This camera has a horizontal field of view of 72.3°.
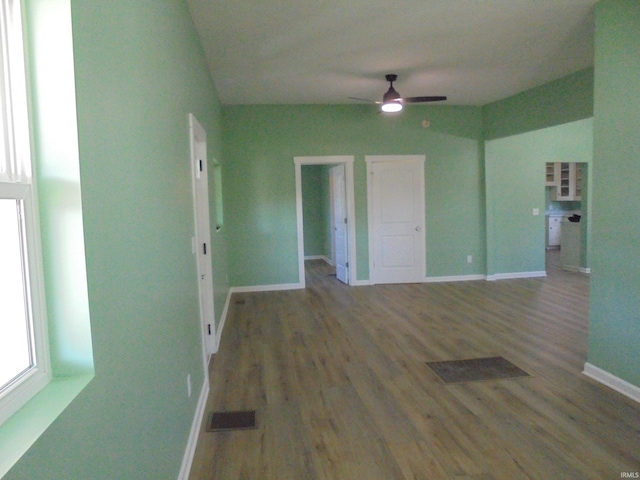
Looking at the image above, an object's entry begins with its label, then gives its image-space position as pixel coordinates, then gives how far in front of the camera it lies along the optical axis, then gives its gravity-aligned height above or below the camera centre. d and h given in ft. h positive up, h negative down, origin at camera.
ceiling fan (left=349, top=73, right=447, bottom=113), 16.89 +4.08
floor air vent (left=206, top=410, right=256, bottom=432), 8.91 -4.41
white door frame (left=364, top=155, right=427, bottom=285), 23.17 +0.58
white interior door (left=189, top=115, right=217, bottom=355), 12.89 -0.84
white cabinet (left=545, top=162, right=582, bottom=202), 35.55 +1.61
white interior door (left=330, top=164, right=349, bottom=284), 23.72 -0.76
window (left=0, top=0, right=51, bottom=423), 3.02 -0.21
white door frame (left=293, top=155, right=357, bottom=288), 22.74 +0.18
